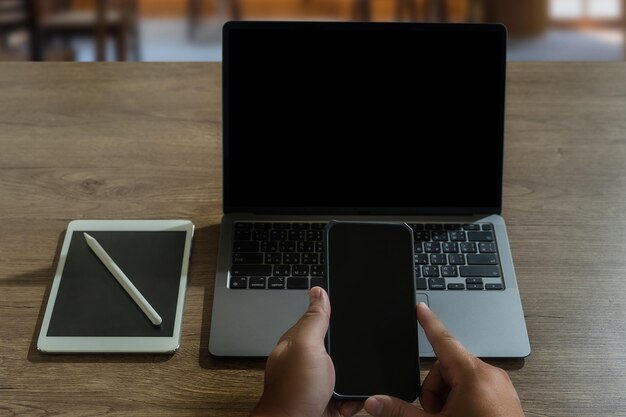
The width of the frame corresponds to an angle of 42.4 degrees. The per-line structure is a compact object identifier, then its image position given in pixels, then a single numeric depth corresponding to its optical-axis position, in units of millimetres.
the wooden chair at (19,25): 2666
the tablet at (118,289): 862
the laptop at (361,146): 938
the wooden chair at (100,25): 2734
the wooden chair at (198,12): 3111
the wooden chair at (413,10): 3004
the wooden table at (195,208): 829
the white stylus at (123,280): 884
